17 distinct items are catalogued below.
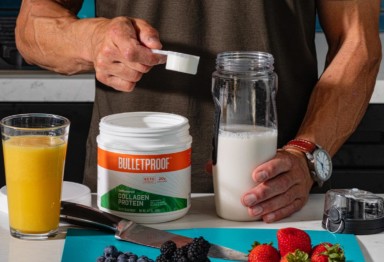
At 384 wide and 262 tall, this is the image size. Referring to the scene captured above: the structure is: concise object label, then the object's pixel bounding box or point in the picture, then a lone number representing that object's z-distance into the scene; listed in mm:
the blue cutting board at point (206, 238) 1333
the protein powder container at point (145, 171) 1401
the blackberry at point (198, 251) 1241
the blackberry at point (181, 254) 1241
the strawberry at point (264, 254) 1267
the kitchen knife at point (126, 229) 1328
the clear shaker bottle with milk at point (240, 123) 1433
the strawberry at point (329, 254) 1254
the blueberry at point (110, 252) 1272
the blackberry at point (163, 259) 1251
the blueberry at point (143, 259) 1257
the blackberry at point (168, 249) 1256
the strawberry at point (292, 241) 1294
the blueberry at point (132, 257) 1262
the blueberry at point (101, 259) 1274
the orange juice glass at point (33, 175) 1354
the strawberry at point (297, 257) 1233
